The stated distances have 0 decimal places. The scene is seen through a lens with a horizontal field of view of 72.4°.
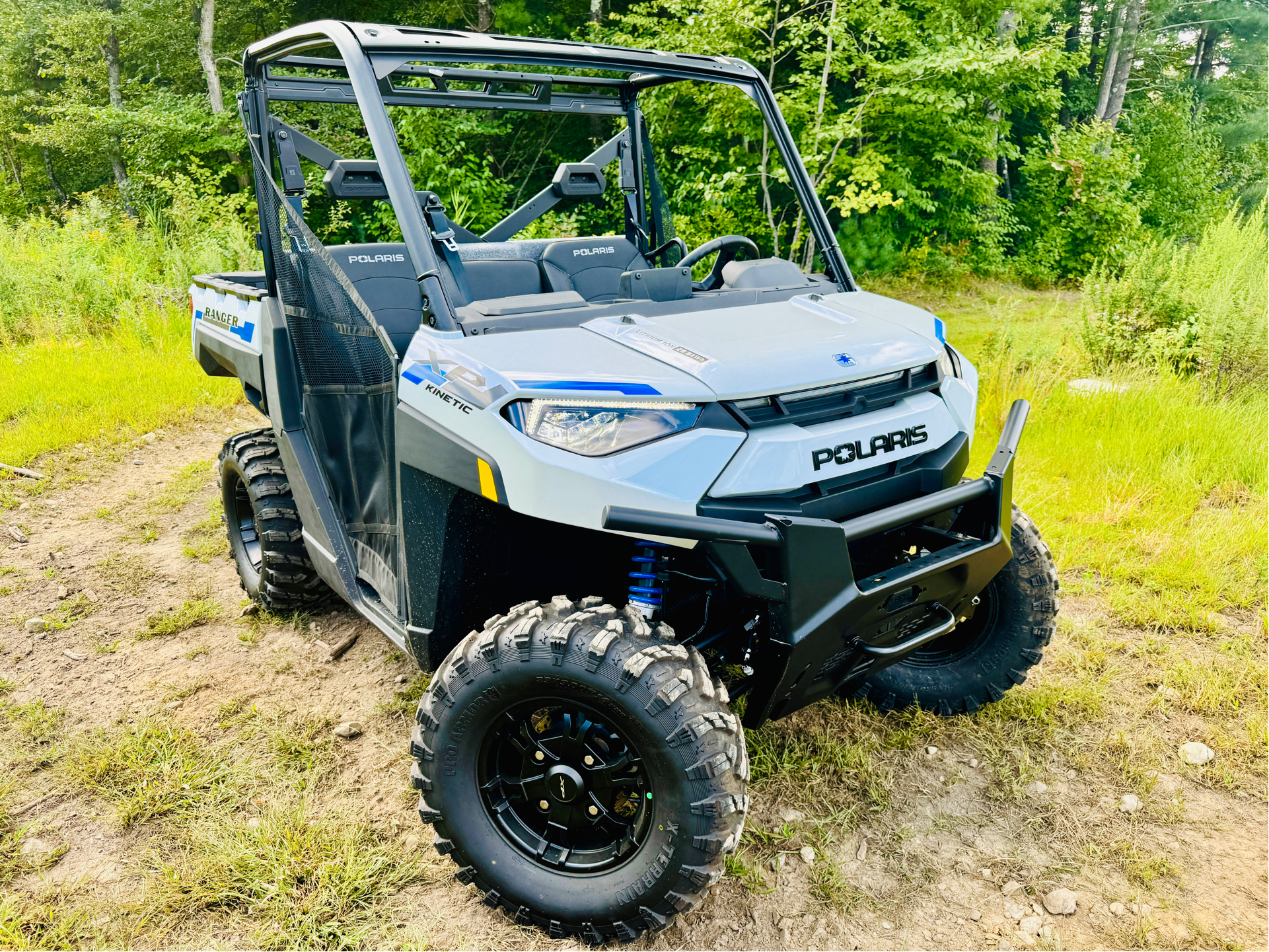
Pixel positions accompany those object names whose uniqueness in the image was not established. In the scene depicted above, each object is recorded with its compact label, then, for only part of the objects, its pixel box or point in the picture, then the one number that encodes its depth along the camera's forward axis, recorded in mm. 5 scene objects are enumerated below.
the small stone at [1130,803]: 2561
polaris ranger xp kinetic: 1872
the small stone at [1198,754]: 2773
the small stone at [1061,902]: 2186
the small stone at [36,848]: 2361
